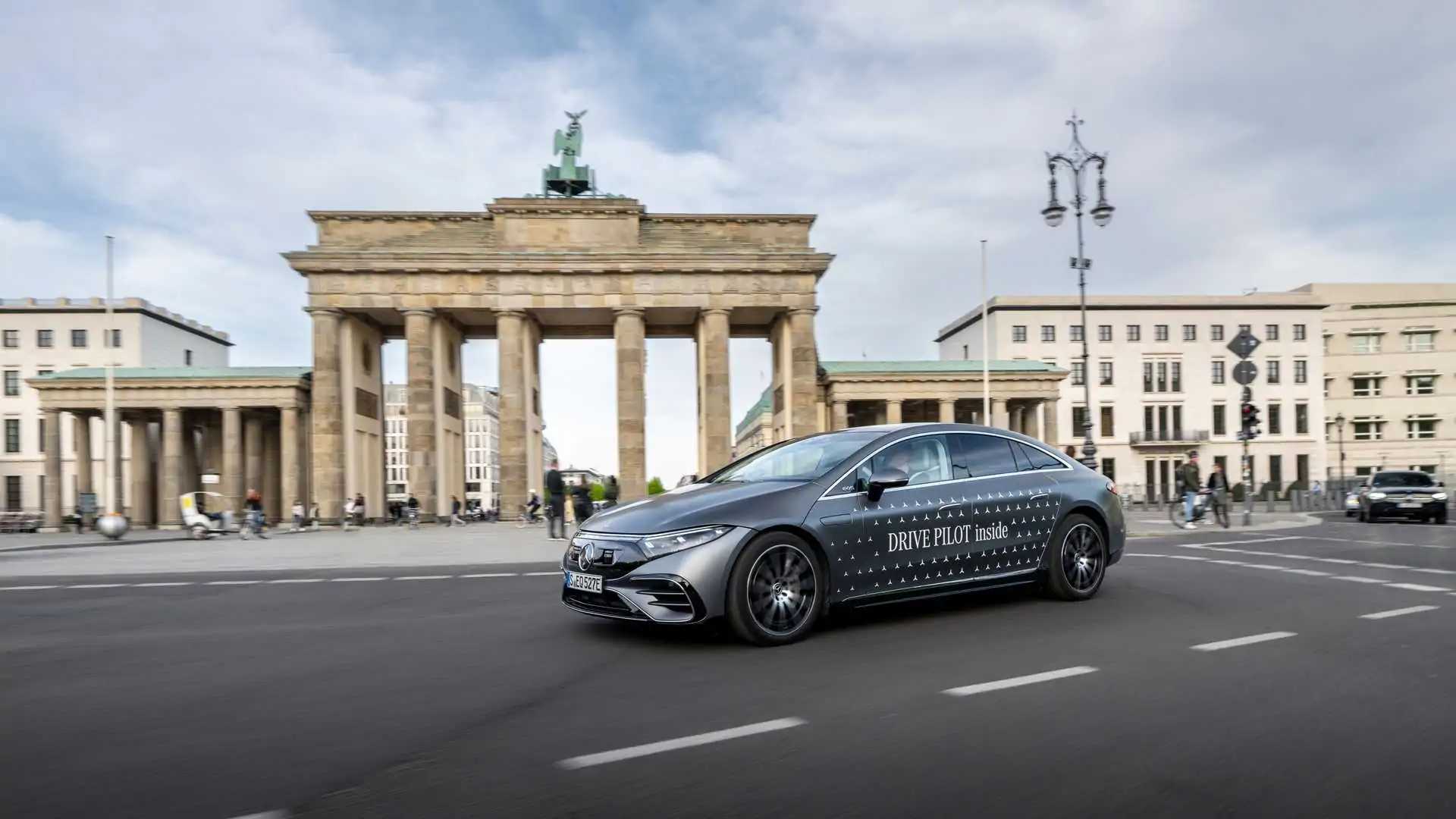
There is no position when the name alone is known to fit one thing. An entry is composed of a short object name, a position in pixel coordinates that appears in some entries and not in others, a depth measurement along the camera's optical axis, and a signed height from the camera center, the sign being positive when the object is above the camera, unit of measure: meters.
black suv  26.08 -2.21
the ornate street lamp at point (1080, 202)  26.48 +6.39
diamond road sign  24.05 +1.99
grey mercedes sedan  6.34 -0.74
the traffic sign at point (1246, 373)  23.91 +1.26
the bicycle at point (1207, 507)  24.36 -2.17
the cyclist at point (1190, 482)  24.05 -1.46
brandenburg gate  45.44 +7.14
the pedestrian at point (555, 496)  24.23 -1.40
